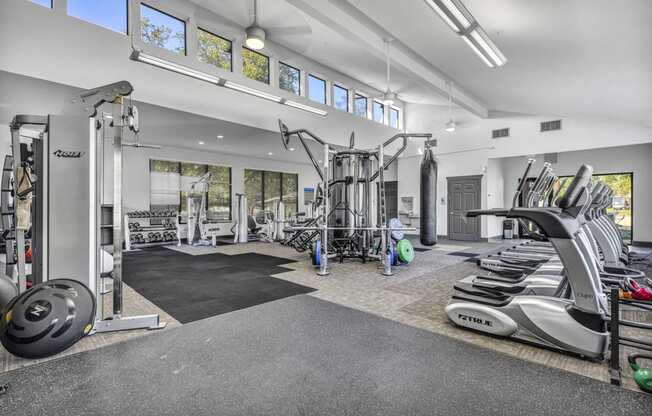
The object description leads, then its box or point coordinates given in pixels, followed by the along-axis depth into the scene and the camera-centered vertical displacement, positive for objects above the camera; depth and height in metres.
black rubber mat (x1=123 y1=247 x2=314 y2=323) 3.54 -1.14
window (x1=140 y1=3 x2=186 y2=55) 5.79 +3.40
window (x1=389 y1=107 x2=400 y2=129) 11.35 +3.30
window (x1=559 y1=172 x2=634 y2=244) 8.83 +0.15
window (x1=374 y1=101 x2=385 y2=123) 10.85 +3.33
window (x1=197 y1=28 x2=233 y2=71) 6.63 +3.42
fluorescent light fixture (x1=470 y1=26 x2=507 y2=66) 3.97 +2.23
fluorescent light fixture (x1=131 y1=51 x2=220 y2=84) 4.52 +2.16
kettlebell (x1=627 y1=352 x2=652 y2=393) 1.79 -1.00
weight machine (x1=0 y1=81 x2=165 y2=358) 2.65 -0.04
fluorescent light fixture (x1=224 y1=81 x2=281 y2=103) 5.45 +2.13
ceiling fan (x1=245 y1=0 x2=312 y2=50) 4.98 +3.86
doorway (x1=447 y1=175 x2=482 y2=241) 10.35 +0.03
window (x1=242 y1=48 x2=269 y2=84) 7.32 +3.38
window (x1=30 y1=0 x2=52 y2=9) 4.48 +2.94
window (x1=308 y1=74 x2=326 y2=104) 8.70 +3.33
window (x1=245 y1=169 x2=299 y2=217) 12.07 +0.65
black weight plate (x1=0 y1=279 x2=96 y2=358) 2.23 -0.86
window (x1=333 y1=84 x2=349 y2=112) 9.40 +3.32
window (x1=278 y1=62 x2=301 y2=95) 8.00 +3.35
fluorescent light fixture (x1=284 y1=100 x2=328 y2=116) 6.35 +2.17
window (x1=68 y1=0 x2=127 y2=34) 4.78 +3.14
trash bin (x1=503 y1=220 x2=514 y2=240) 10.80 -0.86
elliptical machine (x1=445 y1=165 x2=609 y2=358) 2.14 -0.74
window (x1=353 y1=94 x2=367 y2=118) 9.98 +3.30
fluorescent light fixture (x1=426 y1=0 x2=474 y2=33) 3.35 +2.18
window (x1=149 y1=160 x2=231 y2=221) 9.93 +0.65
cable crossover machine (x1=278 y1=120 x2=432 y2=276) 6.16 +0.05
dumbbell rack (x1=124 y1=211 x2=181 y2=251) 8.95 -0.66
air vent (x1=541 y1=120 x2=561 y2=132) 8.76 +2.31
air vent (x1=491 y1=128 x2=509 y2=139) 9.73 +2.31
